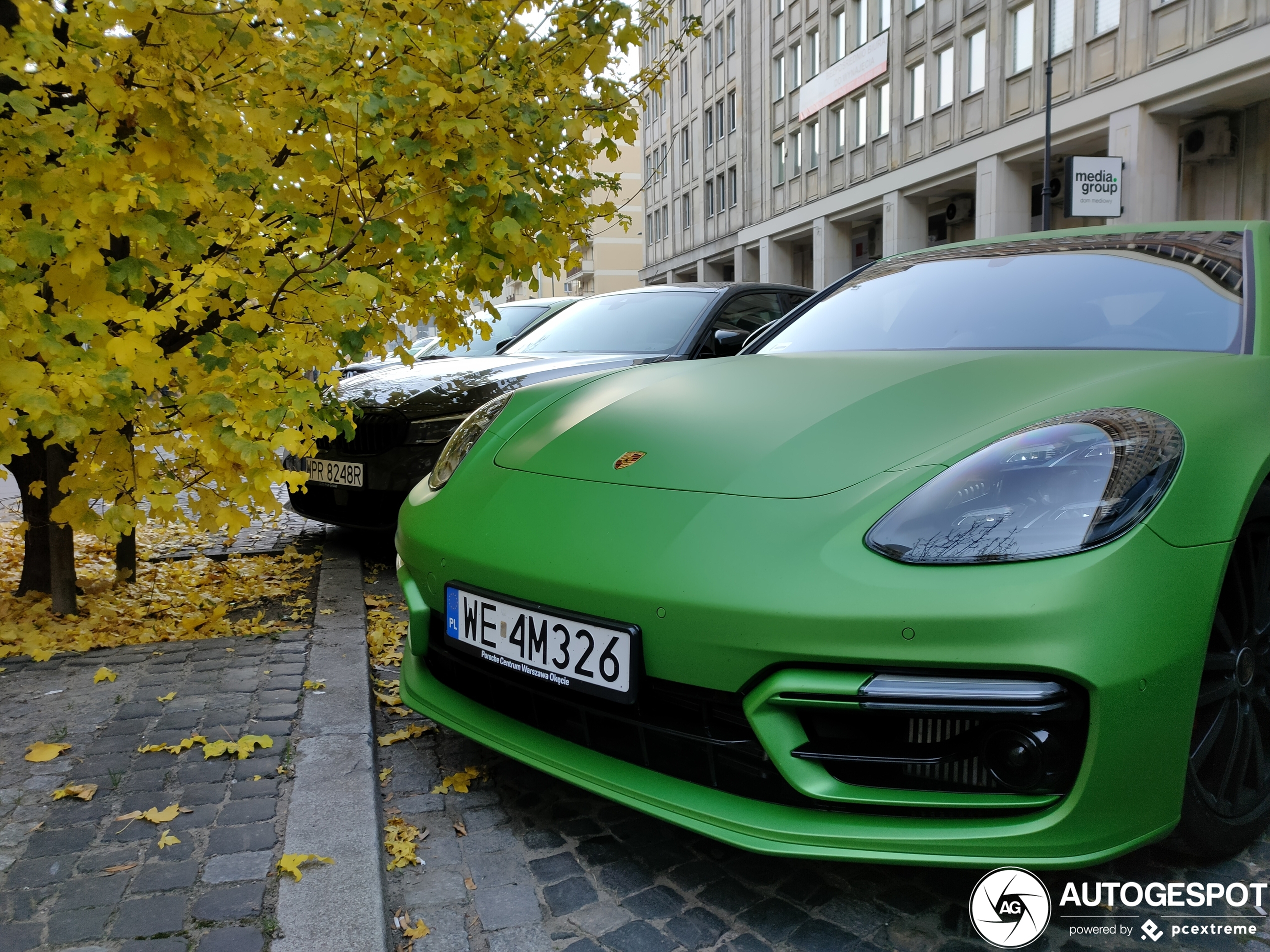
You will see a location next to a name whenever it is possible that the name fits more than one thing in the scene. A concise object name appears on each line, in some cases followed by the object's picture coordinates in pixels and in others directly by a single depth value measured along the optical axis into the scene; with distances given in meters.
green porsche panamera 1.66
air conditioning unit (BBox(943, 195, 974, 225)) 26.11
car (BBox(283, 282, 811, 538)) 4.61
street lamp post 15.91
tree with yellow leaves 2.68
